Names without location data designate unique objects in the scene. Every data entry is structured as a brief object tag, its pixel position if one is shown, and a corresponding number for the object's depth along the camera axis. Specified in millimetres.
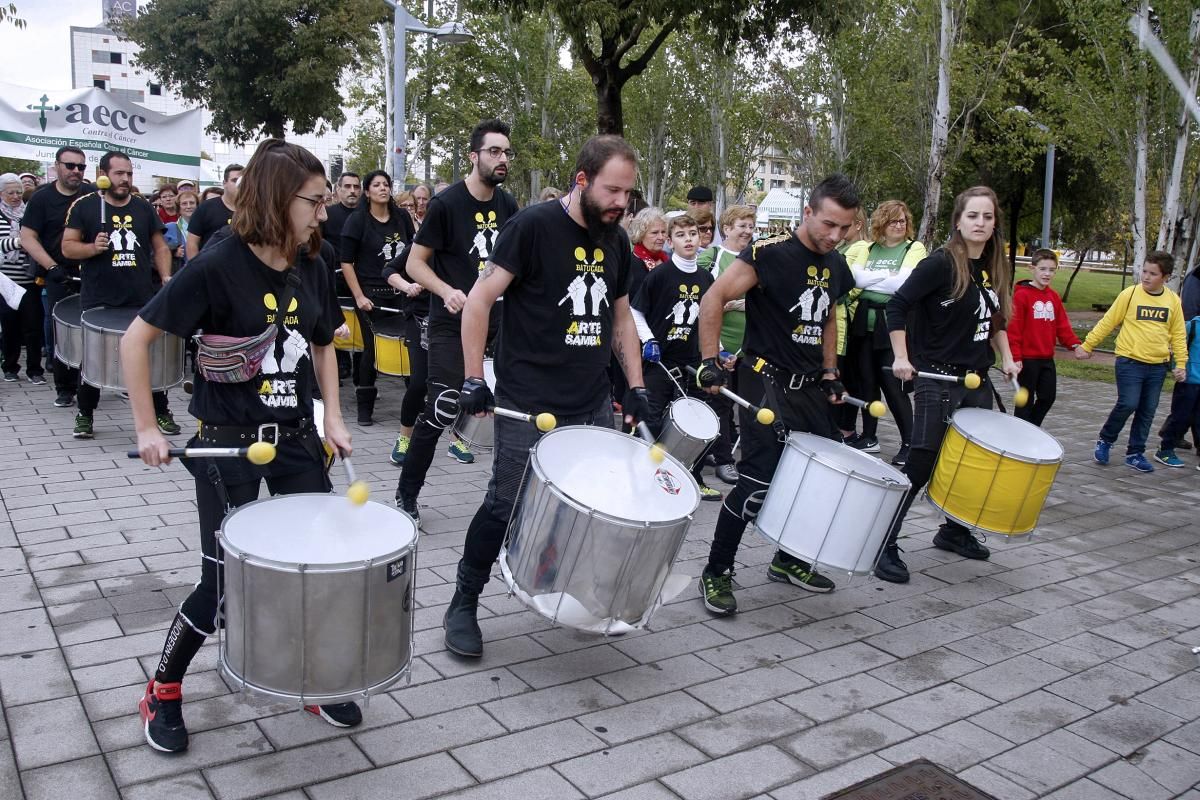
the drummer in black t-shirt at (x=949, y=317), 5492
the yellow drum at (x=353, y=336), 8914
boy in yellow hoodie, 8734
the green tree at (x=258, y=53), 32125
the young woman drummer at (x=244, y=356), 3197
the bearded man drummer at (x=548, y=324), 3984
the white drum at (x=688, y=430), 6023
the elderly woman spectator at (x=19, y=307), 9930
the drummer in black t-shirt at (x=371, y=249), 8555
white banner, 12250
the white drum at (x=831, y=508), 4469
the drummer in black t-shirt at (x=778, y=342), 4836
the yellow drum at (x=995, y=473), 5105
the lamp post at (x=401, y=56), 18250
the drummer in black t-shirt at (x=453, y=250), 5762
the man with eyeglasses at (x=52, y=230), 8508
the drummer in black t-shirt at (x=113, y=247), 7570
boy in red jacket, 8391
